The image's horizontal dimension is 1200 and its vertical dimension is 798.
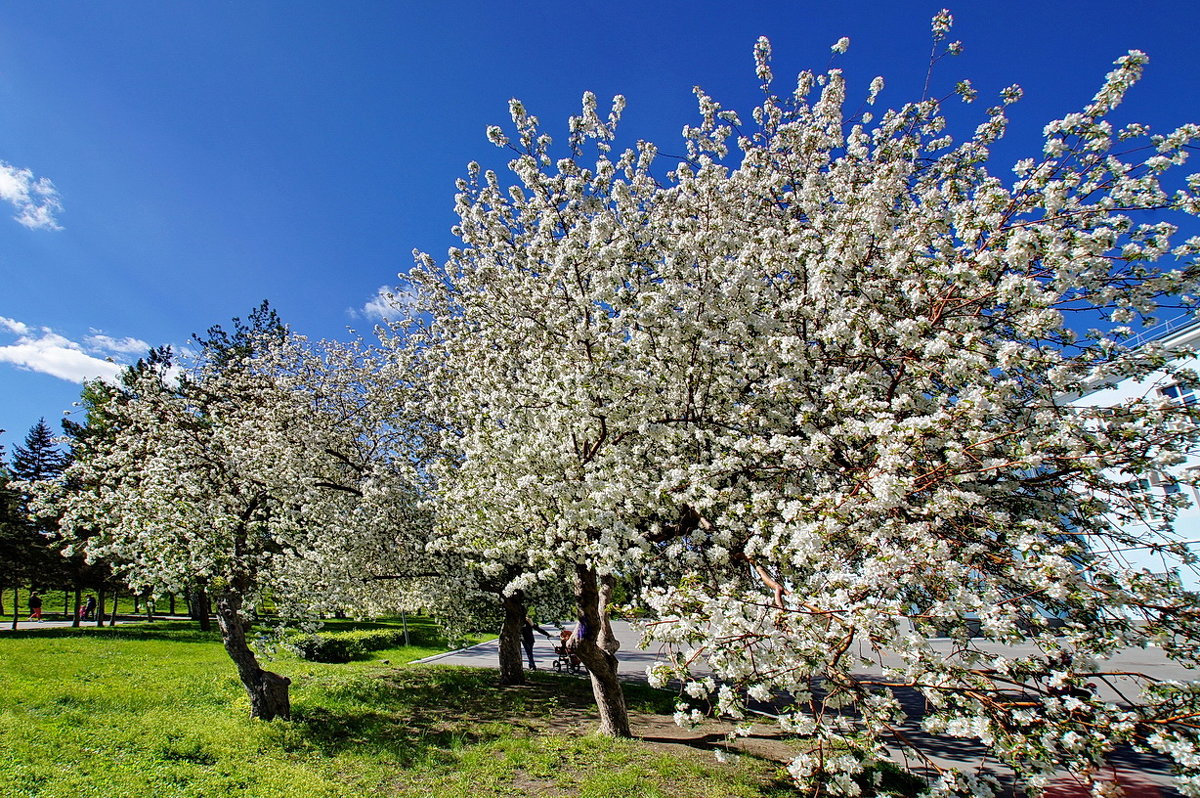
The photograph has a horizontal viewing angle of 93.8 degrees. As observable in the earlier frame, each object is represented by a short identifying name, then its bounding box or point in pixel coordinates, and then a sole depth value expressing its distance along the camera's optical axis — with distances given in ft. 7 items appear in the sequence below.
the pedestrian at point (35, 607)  100.37
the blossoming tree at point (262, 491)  32.89
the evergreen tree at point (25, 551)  80.53
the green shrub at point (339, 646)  62.44
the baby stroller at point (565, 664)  61.21
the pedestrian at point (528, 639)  62.46
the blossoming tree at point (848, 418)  14.34
